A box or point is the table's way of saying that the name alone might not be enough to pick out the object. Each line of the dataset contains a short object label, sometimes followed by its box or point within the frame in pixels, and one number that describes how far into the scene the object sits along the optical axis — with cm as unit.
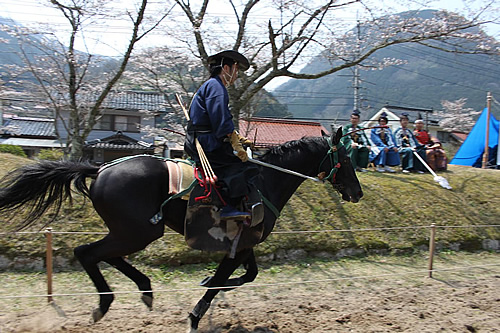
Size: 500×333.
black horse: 333
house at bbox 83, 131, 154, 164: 2206
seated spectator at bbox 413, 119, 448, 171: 1048
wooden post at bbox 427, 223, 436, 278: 600
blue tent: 1411
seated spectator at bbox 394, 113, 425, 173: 1017
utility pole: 2533
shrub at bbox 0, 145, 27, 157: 1128
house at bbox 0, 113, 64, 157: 2331
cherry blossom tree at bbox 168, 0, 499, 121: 854
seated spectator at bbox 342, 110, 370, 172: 891
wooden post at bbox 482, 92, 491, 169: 1282
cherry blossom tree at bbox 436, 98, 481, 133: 3155
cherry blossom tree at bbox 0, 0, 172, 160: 826
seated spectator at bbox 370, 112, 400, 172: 998
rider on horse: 340
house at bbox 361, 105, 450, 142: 3053
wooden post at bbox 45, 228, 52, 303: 443
